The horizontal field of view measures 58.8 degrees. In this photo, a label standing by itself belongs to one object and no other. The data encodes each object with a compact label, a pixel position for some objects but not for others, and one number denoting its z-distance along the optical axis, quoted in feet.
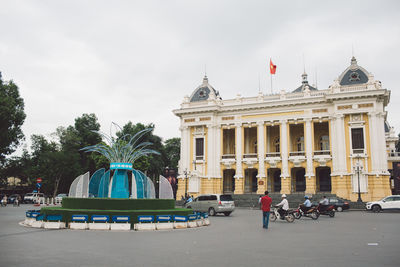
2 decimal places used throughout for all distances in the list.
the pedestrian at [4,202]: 135.54
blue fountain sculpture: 70.54
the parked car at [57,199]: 156.96
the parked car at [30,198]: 176.09
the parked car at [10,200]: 172.76
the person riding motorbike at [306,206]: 73.10
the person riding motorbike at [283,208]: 64.90
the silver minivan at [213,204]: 84.64
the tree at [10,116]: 122.13
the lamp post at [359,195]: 114.96
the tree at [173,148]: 245.24
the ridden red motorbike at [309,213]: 72.13
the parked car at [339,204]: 105.09
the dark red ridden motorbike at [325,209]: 78.48
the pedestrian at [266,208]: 52.70
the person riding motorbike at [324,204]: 78.84
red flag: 151.23
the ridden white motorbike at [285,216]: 65.05
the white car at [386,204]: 96.48
